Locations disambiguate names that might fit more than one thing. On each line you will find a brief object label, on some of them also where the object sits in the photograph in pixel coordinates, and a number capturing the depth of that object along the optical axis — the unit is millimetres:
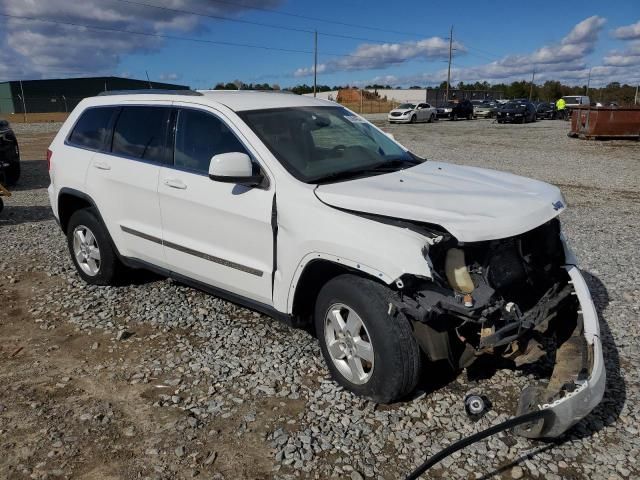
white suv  3041
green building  46469
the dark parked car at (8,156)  11258
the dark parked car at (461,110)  43219
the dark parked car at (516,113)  37000
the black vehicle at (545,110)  41500
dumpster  21391
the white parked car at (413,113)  37406
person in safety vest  41784
